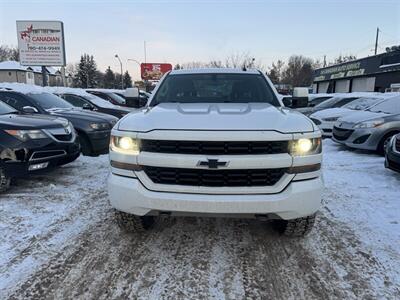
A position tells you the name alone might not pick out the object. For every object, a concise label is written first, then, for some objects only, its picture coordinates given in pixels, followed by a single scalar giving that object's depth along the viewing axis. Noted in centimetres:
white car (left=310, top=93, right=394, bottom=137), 1118
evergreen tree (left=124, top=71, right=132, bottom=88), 8996
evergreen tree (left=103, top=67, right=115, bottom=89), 8881
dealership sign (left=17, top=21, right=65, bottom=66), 2148
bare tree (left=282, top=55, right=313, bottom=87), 6906
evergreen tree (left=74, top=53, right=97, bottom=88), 8685
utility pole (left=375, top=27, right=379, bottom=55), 5650
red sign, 5821
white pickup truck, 288
